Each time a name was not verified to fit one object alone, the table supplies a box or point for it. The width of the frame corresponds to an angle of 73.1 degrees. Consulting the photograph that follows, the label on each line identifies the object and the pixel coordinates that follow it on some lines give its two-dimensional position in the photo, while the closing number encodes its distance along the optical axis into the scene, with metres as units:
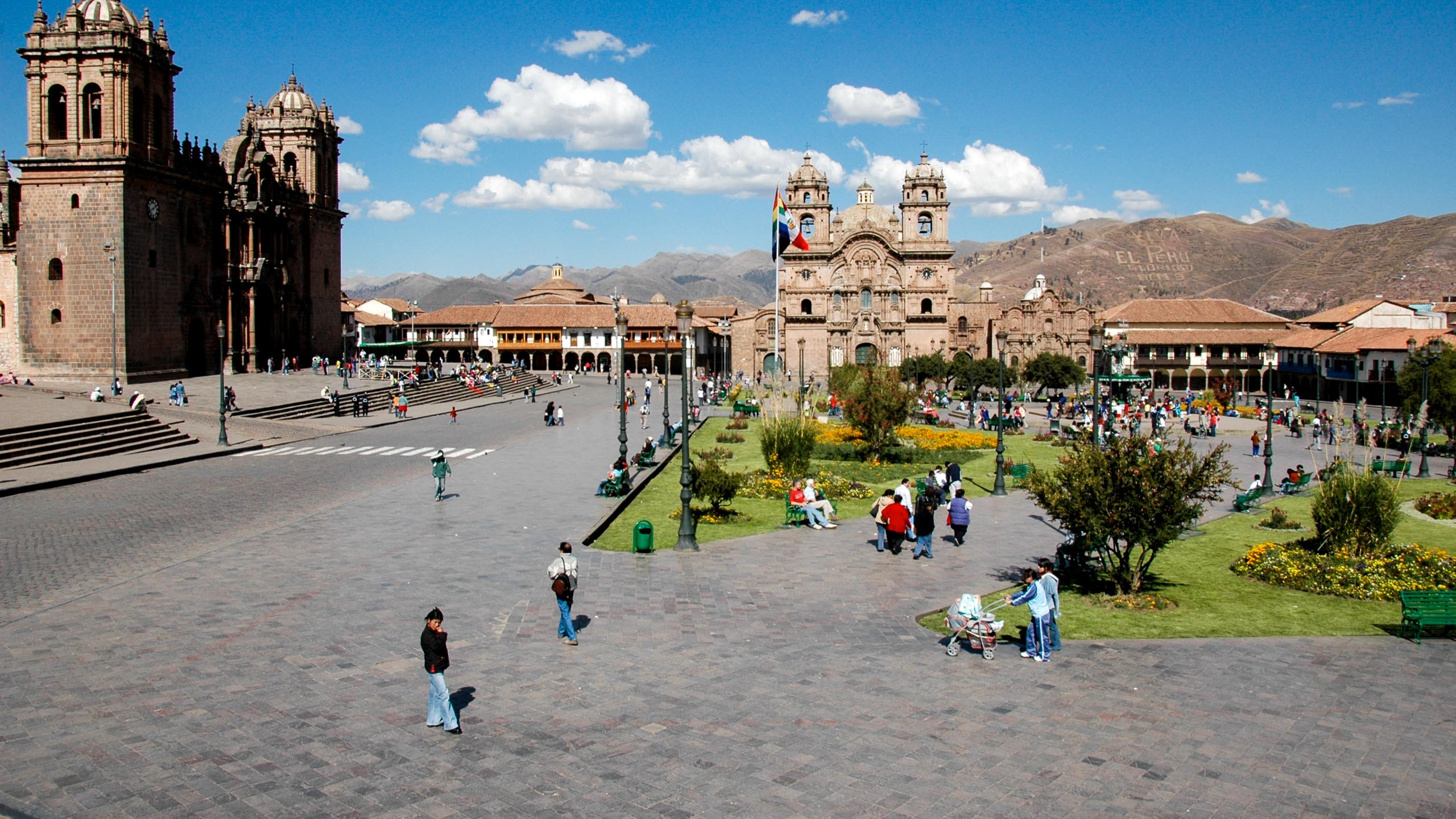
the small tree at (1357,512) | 14.72
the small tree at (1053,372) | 64.69
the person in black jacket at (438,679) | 8.35
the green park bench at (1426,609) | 11.25
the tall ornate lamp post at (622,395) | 22.81
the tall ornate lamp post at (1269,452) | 23.34
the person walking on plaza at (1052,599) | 10.86
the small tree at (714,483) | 18.72
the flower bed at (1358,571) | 13.44
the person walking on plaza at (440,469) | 20.22
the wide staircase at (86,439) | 24.81
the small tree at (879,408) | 27.31
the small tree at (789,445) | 23.59
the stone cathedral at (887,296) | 79.69
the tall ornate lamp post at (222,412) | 29.12
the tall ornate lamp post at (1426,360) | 27.56
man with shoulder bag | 10.83
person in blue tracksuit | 10.56
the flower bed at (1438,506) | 19.98
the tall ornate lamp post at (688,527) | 16.20
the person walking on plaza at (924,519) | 15.49
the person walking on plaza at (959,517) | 16.75
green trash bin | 15.49
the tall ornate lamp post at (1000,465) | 22.97
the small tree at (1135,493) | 12.47
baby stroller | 10.73
